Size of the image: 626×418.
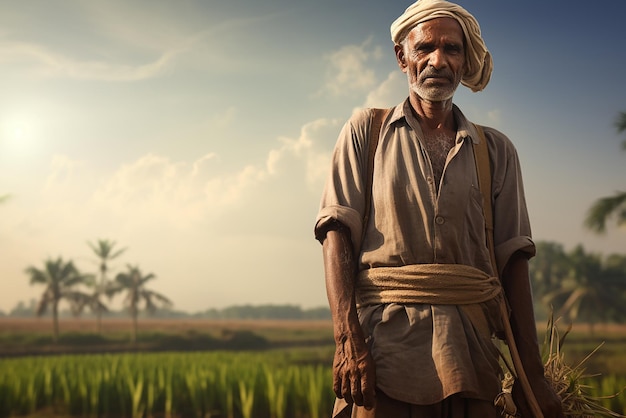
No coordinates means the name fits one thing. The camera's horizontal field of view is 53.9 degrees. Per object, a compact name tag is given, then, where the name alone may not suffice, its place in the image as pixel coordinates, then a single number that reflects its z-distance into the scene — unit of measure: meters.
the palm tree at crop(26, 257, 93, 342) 28.44
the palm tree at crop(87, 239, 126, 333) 29.22
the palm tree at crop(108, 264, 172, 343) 29.80
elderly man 1.42
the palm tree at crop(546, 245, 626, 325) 25.41
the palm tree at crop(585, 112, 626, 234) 14.73
